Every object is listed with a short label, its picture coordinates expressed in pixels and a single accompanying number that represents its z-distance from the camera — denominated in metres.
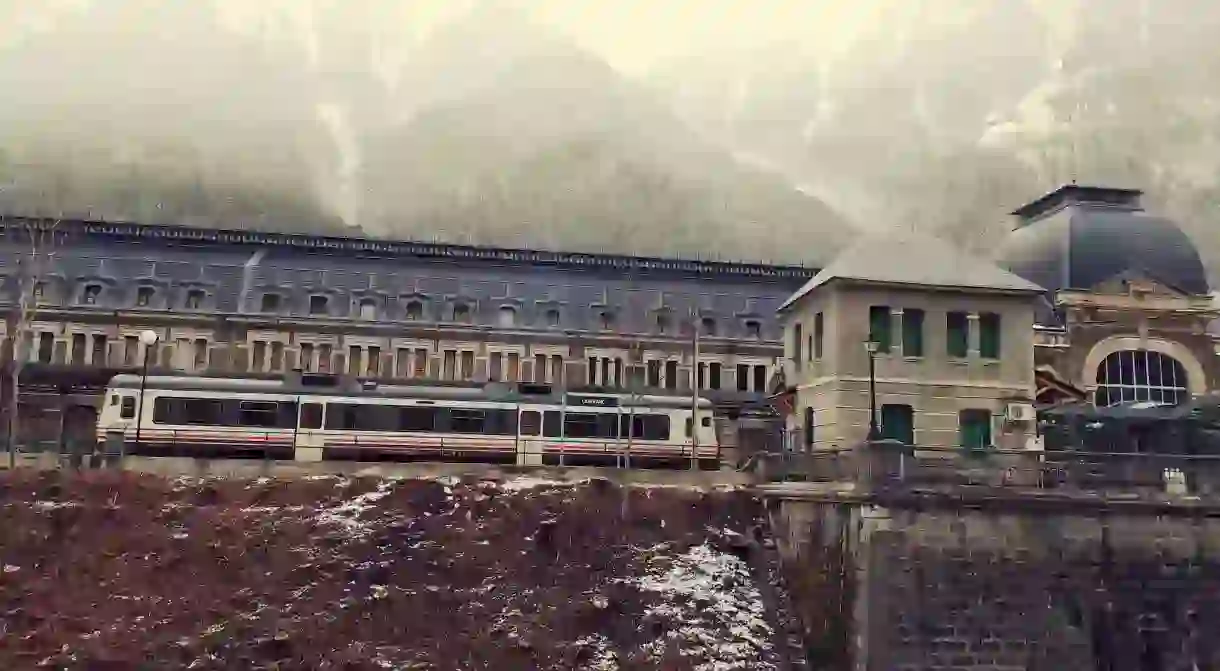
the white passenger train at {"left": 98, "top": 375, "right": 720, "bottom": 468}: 35.28
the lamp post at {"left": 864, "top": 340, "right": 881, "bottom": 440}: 23.27
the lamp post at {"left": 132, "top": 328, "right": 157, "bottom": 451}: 29.55
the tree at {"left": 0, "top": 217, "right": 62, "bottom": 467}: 41.66
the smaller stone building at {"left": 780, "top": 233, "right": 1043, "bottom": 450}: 30.27
